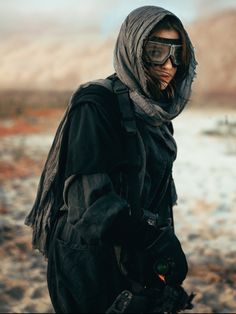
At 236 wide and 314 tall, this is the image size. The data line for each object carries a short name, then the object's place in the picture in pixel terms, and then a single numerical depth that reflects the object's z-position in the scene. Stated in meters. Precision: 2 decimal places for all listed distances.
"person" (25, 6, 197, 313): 1.48
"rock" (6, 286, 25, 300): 3.98
